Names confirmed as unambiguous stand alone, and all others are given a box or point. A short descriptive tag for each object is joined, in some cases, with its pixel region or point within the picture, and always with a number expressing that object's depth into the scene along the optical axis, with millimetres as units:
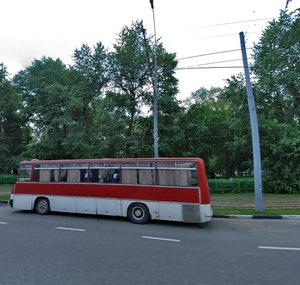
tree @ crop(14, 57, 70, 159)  29375
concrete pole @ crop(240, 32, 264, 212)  13922
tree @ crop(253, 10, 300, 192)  22422
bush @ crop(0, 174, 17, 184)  35041
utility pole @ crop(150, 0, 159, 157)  16781
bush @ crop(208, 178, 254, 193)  23734
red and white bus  11648
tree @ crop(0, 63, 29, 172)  33844
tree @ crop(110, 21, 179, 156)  25859
